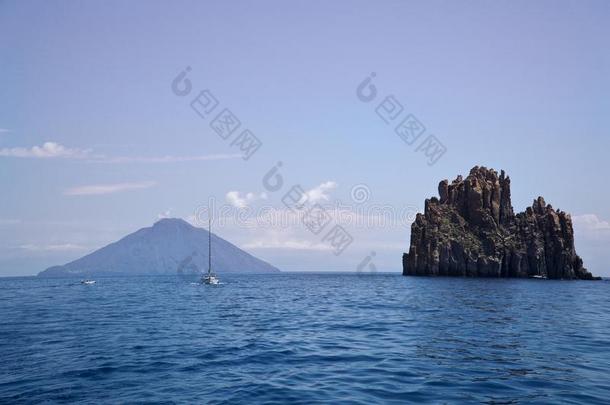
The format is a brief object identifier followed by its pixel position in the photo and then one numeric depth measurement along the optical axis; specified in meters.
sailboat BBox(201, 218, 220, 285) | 114.01
